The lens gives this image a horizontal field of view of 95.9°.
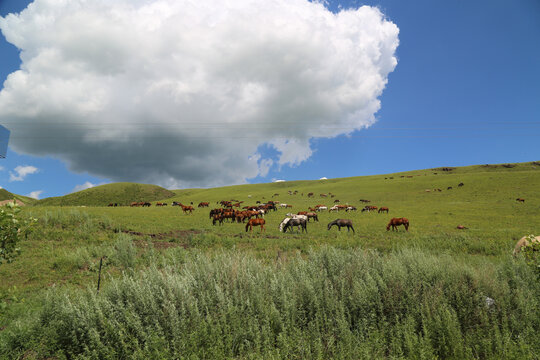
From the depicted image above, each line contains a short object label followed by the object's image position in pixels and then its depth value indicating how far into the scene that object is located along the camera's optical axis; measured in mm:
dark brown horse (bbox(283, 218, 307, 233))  22431
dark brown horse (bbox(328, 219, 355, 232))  22850
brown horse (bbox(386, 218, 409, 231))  23219
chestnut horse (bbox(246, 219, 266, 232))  22391
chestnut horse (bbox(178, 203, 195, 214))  36688
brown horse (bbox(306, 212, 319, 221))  31666
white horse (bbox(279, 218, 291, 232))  22884
